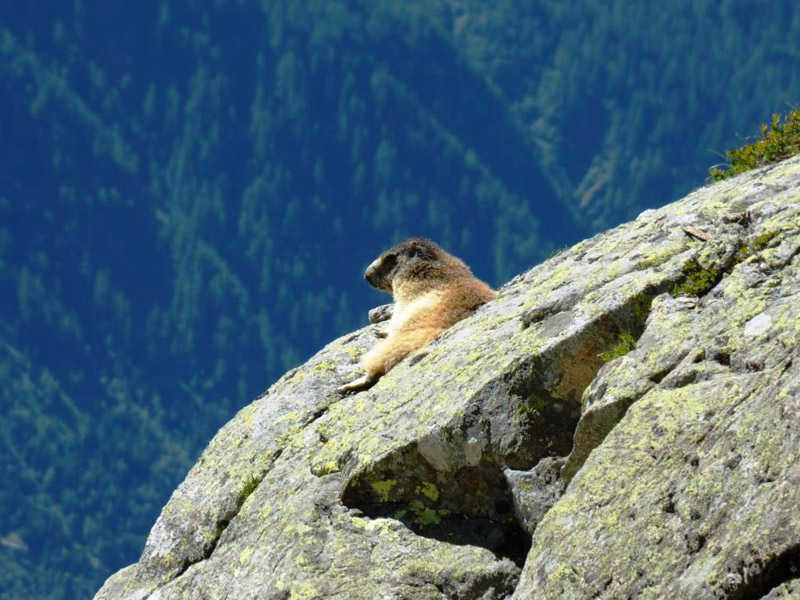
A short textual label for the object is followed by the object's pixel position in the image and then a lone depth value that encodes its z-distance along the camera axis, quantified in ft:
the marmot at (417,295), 82.94
